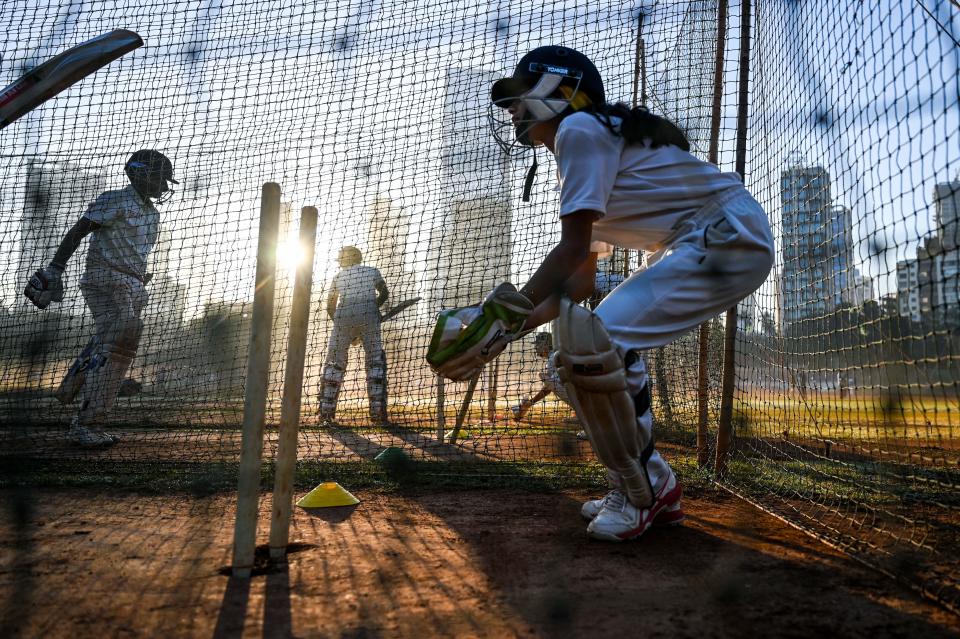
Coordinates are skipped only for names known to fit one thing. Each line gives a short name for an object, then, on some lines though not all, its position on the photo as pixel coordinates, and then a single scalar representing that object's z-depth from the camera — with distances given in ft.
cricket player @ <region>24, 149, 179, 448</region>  18.43
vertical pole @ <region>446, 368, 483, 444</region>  18.76
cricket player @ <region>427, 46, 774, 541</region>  8.79
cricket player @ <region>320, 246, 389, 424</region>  26.08
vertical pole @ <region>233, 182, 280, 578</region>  7.71
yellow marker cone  11.91
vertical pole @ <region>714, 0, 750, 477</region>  14.39
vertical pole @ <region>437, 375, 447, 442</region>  19.98
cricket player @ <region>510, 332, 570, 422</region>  25.40
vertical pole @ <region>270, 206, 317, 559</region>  8.29
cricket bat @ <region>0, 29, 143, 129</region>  11.21
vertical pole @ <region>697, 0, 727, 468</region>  15.34
